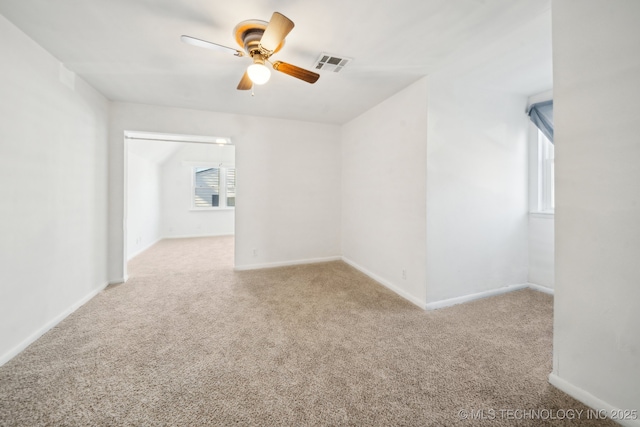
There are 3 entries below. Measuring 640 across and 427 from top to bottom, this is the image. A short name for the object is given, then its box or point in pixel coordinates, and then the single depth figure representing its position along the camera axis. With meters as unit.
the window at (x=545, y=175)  2.96
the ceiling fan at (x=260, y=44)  1.45
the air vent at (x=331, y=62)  2.07
